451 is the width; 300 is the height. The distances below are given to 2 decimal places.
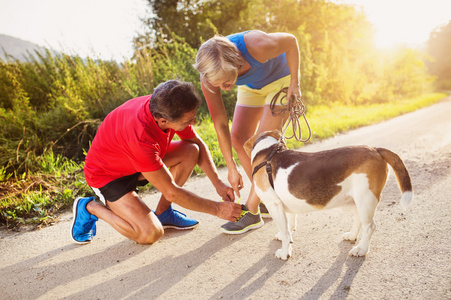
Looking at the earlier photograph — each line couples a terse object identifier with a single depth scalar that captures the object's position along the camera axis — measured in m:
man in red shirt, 2.94
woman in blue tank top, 2.91
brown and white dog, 2.52
